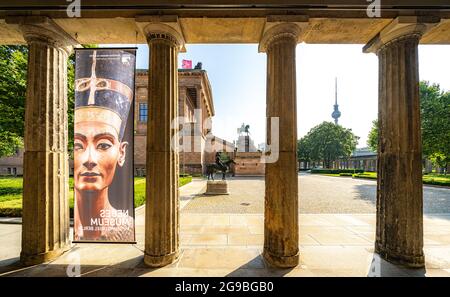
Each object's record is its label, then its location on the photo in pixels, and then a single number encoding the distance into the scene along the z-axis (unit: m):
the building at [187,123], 32.44
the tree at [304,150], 62.34
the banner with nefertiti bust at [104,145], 4.96
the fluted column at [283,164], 4.70
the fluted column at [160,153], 4.69
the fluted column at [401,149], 4.80
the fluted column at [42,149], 4.84
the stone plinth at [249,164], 38.88
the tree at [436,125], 21.53
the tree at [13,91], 10.88
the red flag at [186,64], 38.43
